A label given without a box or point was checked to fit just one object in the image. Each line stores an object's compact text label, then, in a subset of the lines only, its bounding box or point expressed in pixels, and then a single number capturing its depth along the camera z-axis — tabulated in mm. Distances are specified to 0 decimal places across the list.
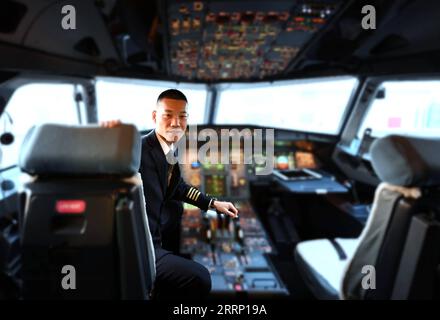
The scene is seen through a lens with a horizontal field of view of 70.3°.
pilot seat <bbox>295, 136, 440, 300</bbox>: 973
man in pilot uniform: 1459
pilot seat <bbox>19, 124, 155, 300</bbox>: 941
